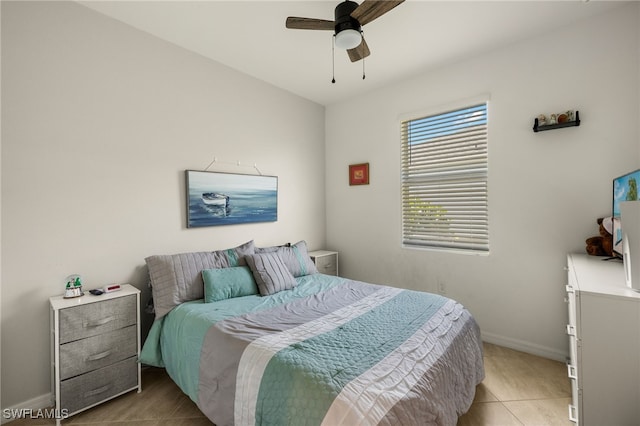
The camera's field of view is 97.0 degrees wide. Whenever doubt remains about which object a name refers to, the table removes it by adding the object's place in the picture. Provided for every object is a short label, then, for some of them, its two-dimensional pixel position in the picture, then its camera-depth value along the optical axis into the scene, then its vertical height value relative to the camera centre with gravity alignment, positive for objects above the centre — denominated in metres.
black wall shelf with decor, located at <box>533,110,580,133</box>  2.27 +0.72
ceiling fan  1.67 +1.19
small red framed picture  3.61 +0.49
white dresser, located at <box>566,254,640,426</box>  1.28 -0.69
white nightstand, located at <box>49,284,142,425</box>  1.76 -0.89
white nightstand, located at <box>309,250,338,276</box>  3.56 -0.63
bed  1.21 -0.73
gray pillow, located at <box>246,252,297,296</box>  2.42 -0.54
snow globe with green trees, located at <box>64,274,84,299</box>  1.92 -0.49
